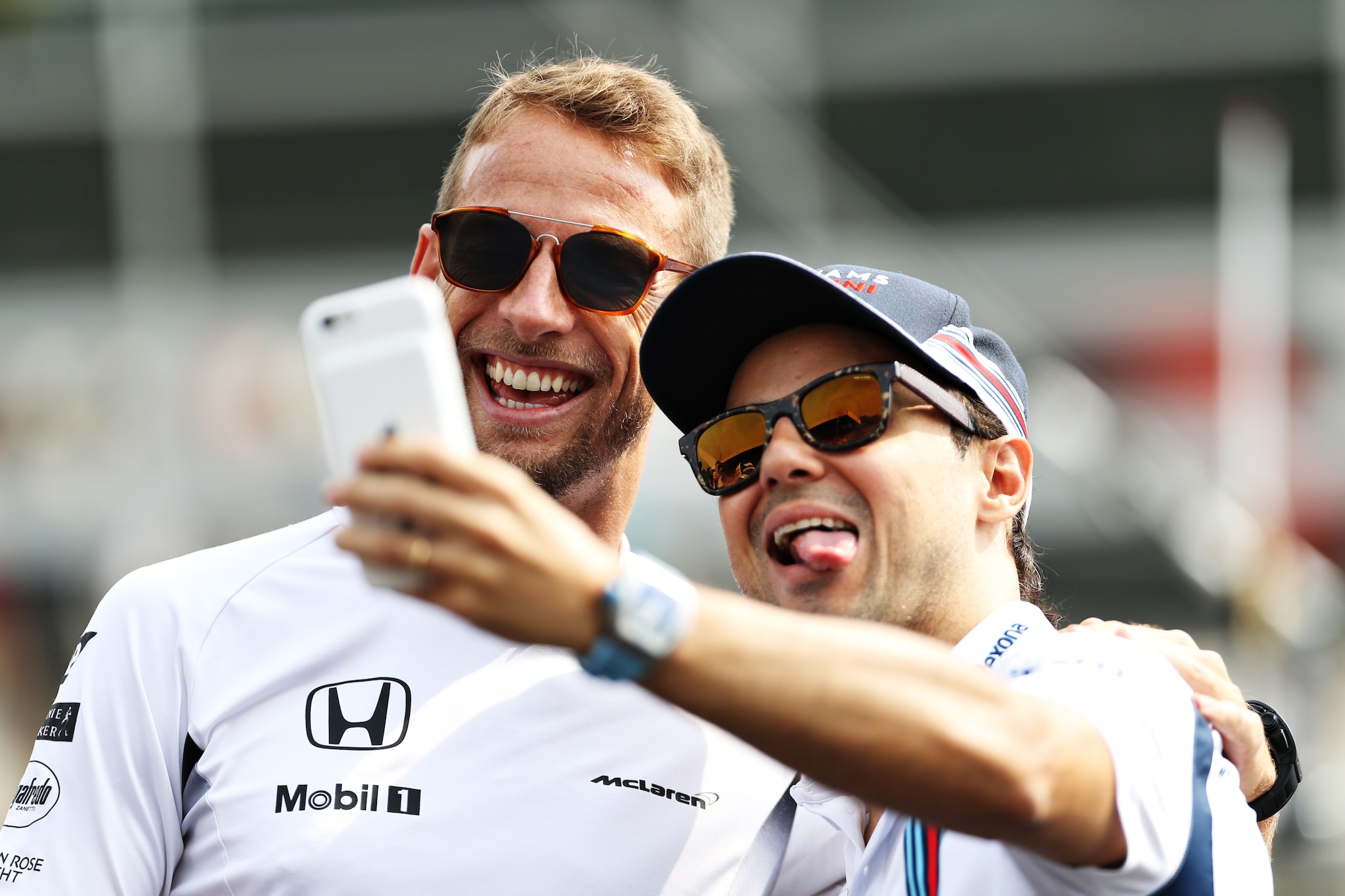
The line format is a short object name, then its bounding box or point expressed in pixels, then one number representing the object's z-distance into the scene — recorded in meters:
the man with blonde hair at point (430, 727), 3.82
